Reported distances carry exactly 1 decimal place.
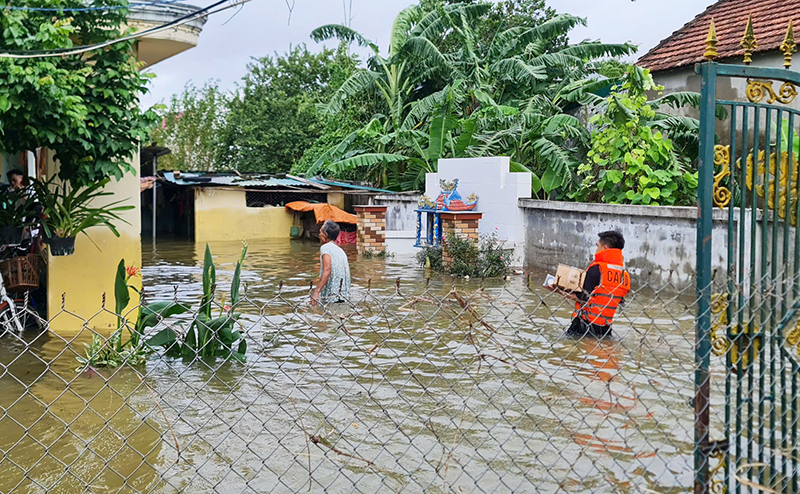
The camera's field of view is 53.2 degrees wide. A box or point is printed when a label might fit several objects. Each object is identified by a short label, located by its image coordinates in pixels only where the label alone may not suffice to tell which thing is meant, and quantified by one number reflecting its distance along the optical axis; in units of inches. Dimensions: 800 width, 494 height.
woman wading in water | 394.0
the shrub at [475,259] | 601.0
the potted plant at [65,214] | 339.9
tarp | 973.2
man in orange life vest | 318.0
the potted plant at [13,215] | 356.8
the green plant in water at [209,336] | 298.7
